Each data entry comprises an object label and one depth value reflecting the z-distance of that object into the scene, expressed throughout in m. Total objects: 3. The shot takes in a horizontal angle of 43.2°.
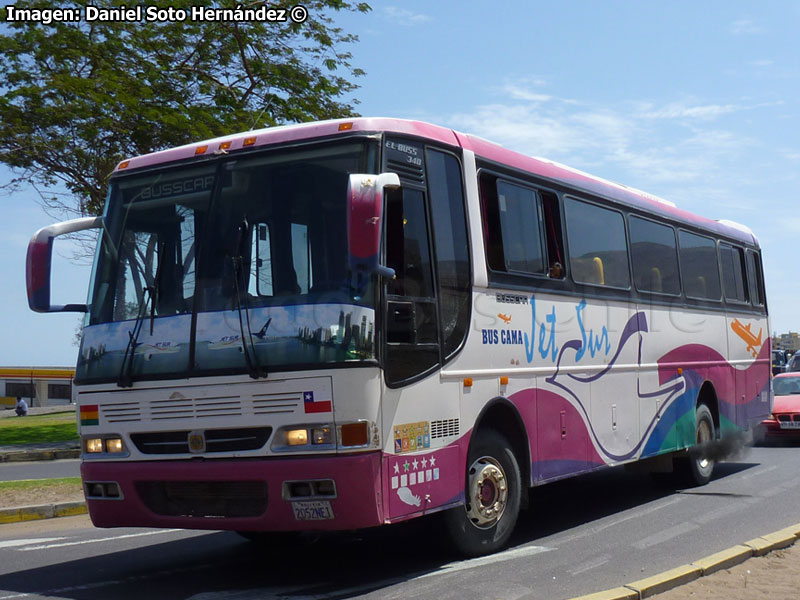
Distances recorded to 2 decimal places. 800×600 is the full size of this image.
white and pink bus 6.77
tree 22.95
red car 19.67
